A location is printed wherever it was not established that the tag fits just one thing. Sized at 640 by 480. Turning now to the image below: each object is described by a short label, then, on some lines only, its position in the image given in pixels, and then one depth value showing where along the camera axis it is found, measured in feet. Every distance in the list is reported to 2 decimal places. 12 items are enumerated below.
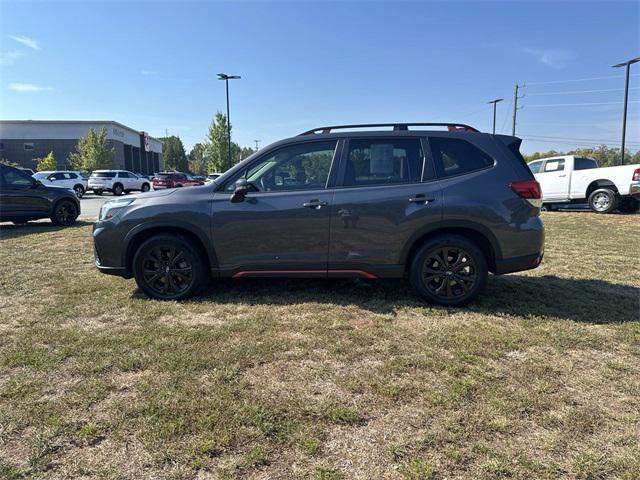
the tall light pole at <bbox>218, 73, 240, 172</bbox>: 106.54
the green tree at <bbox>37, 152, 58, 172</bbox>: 157.69
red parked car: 98.74
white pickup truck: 40.78
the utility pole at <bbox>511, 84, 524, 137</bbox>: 133.58
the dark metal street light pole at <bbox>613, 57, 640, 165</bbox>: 70.08
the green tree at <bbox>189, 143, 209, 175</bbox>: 343.67
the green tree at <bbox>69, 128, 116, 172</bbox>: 158.40
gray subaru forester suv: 14.21
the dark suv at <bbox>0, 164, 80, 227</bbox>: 33.19
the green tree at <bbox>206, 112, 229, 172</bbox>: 157.89
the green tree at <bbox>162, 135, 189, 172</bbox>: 306.14
